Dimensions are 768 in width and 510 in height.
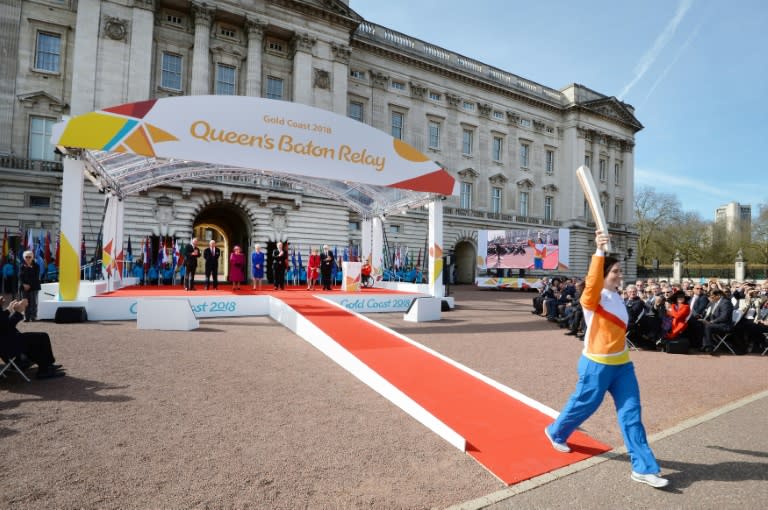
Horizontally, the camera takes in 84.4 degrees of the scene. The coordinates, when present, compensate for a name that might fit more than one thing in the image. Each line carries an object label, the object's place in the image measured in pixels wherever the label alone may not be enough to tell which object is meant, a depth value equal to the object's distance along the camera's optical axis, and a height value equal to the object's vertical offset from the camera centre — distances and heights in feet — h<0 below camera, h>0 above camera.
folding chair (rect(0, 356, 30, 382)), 17.24 -4.71
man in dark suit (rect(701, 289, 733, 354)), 30.76 -3.39
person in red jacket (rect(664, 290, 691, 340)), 30.78 -2.99
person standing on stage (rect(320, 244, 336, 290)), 53.11 -0.40
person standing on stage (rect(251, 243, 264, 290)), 52.01 -0.54
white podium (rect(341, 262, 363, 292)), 50.03 -1.34
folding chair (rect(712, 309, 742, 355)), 31.19 -4.45
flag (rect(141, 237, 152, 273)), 61.16 +0.46
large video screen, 97.40 +4.93
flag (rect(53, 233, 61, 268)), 61.09 -0.52
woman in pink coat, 47.03 -0.77
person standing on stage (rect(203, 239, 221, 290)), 49.08 -0.30
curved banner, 32.40 +10.44
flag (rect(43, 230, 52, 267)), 58.59 +0.57
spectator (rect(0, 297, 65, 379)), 17.07 -3.76
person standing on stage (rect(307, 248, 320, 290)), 54.08 -0.58
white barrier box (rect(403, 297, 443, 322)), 39.58 -4.12
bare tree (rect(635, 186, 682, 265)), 177.47 +23.67
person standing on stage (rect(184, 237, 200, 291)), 46.03 -0.47
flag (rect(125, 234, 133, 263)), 64.75 +0.57
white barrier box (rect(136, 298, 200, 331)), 30.78 -4.16
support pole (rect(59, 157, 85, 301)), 33.06 +1.96
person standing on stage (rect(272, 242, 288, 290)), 53.01 -0.45
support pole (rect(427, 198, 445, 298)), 46.09 +2.22
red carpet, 12.28 -5.24
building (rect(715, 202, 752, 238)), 157.81 +20.22
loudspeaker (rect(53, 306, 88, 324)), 32.27 -4.53
